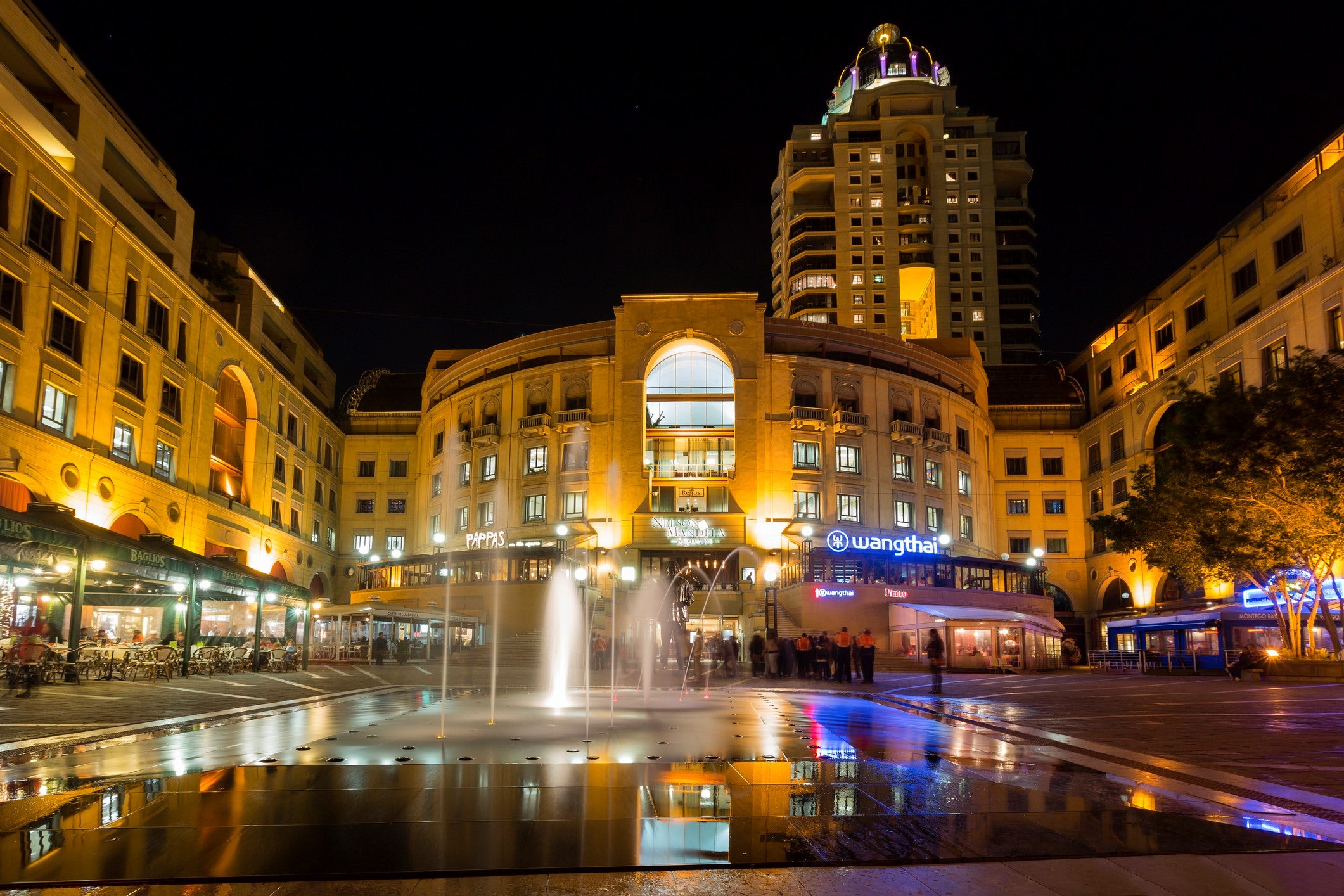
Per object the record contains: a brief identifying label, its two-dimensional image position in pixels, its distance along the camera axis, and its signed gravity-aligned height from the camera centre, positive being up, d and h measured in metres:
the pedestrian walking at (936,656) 24.05 -1.41
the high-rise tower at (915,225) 104.12 +41.89
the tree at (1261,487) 27.22 +3.64
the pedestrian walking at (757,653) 31.78 -1.80
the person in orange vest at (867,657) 29.25 -1.76
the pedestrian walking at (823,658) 30.53 -1.90
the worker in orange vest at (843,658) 29.03 -1.76
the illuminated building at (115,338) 29.16 +9.89
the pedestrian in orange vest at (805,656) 31.30 -1.86
